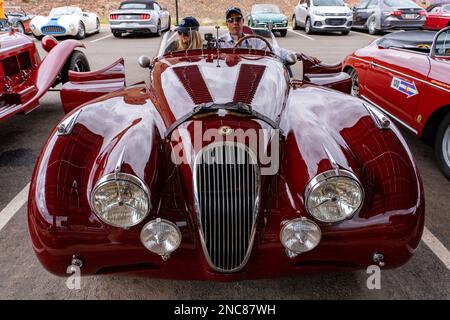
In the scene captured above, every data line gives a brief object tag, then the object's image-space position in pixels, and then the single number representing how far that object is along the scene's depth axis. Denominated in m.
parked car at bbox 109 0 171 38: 15.17
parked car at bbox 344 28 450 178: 4.11
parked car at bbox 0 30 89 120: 4.95
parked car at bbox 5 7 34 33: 16.09
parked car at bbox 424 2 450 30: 13.98
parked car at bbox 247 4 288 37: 14.84
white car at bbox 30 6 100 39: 14.42
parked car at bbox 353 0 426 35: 14.34
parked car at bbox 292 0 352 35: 15.29
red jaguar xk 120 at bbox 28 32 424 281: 2.11
